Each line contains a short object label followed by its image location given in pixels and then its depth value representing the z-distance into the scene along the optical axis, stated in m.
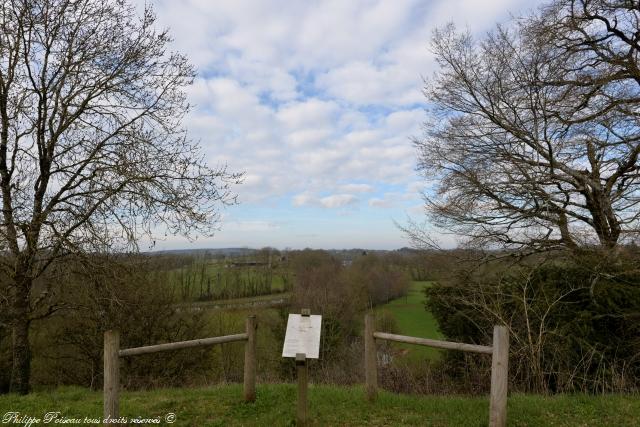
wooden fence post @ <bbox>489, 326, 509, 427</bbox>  4.49
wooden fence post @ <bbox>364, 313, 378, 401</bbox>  5.61
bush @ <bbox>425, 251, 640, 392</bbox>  9.34
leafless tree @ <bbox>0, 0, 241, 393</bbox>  8.44
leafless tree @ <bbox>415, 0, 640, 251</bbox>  11.09
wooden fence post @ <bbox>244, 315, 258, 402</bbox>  5.63
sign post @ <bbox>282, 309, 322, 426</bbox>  4.86
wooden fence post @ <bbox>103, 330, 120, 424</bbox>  4.60
